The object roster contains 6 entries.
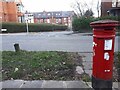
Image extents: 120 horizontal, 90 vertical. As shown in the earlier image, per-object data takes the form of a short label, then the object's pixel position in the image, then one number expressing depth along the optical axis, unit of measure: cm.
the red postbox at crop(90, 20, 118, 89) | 179
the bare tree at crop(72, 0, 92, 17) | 2064
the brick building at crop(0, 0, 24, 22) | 2038
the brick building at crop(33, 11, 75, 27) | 3831
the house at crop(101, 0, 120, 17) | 1392
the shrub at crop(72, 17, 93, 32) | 1276
